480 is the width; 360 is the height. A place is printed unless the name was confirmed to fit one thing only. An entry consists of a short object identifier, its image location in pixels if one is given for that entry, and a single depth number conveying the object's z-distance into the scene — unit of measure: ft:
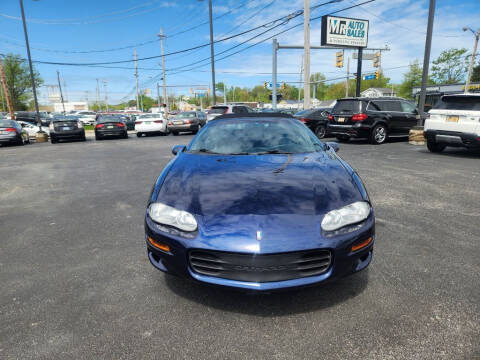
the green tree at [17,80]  184.59
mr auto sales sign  66.23
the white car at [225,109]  58.90
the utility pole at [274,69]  68.84
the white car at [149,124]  62.23
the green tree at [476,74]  163.04
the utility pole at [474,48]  105.09
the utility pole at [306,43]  59.47
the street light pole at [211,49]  79.05
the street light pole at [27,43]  56.64
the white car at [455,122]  25.63
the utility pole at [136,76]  188.96
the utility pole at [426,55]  34.99
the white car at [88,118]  125.90
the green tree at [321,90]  385.29
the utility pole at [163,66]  121.37
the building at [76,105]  399.95
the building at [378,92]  290.48
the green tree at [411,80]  211.41
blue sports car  6.39
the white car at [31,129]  64.18
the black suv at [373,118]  37.83
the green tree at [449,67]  192.85
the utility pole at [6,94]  71.95
